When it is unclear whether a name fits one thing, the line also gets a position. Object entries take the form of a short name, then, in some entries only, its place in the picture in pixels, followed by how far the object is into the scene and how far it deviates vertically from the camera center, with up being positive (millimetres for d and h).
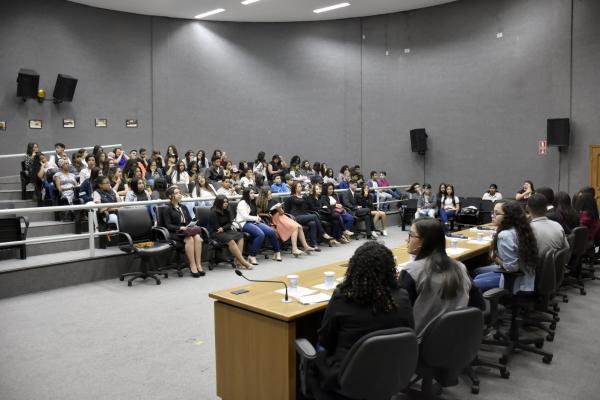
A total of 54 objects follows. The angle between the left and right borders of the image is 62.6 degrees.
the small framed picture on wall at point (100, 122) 12062 +1054
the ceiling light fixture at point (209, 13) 12605 +3922
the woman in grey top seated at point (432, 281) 2680 -648
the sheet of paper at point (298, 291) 3068 -812
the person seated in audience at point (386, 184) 12703 -584
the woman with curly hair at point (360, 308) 2178 -651
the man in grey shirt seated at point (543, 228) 4062 -558
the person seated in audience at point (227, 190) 8938 -476
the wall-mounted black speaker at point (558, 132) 10656 +624
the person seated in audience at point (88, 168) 8625 -44
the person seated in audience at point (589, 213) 6203 -670
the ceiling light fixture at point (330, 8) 12648 +4060
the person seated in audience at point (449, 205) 10672 -950
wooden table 2656 -1019
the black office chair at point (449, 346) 2430 -928
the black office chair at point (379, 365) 2051 -865
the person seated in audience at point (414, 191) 11655 -712
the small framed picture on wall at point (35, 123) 11031 +957
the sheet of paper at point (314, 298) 2906 -813
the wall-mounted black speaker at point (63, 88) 11188 +1787
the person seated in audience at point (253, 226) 7477 -961
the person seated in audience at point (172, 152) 10898 +282
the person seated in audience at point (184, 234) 6621 -932
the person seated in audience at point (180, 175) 9815 -211
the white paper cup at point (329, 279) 3311 -780
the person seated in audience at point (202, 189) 8758 -444
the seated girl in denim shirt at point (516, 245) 3703 -638
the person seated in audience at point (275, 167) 11804 -88
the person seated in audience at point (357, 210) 10047 -971
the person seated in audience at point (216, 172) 10633 -170
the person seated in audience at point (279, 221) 8031 -937
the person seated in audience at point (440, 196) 10844 -759
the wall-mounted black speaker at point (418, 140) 13055 +579
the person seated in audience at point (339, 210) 9484 -920
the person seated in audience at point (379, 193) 11845 -759
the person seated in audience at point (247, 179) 10112 -316
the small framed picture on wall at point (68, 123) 11545 +1009
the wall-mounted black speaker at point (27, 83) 10586 +1789
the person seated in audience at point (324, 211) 9117 -892
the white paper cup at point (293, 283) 3168 -767
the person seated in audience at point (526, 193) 9706 -629
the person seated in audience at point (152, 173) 9128 -160
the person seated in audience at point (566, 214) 5559 -608
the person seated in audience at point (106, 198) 6957 -477
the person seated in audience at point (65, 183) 7875 -289
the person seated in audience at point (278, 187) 10094 -484
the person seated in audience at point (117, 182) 8102 -275
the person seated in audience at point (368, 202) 10375 -831
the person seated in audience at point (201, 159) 11703 +127
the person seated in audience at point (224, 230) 6992 -940
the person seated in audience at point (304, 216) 8633 -924
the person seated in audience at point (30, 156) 8727 +185
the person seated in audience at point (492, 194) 11273 -758
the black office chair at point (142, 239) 6094 -981
